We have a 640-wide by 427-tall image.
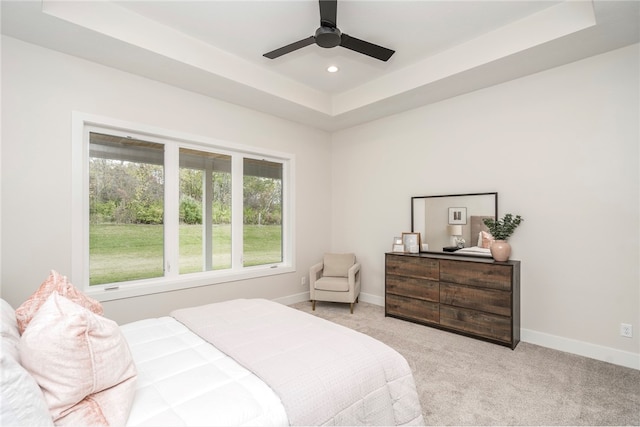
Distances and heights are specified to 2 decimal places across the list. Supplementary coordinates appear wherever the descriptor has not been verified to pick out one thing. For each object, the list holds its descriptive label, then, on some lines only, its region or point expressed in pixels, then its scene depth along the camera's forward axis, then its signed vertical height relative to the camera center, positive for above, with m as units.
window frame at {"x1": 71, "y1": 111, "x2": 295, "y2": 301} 2.90 +0.04
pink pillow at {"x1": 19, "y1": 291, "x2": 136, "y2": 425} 1.05 -0.54
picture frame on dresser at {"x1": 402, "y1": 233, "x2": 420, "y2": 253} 4.05 -0.39
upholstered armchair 4.20 -0.95
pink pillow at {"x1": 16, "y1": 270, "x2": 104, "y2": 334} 1.48 -0.44
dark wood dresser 3.08 -0.90
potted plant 3.26 -0.23
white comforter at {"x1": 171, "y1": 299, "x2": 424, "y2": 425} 1.34 -0.74
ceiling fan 2.31 +1.38
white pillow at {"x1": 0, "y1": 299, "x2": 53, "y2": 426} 0.86 -0.53
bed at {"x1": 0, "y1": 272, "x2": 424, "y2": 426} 1.06 -0.73
